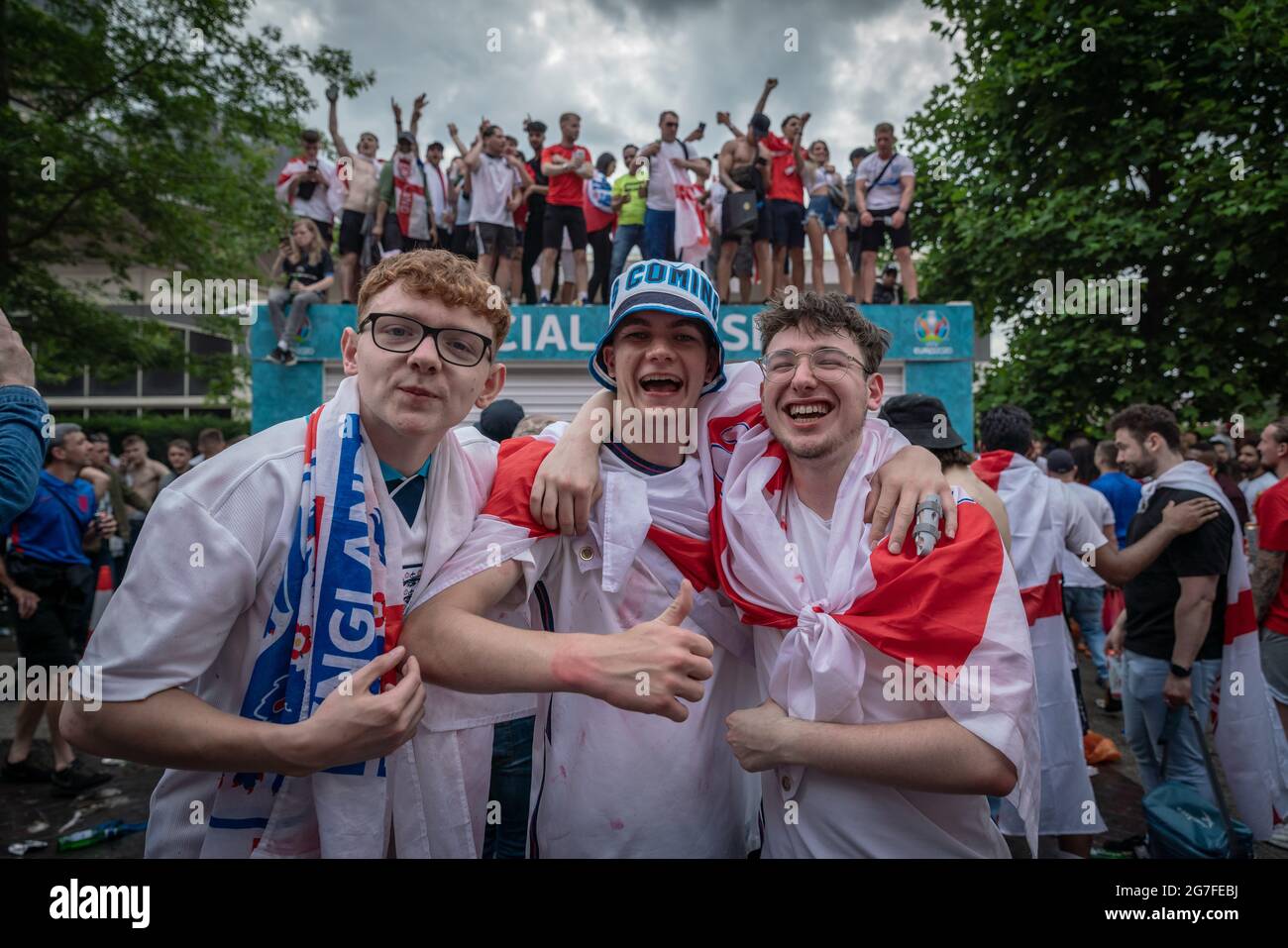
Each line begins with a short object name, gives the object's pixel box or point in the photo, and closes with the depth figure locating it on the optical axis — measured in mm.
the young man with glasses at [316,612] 1356
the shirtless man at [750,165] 8430
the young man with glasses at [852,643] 1503
